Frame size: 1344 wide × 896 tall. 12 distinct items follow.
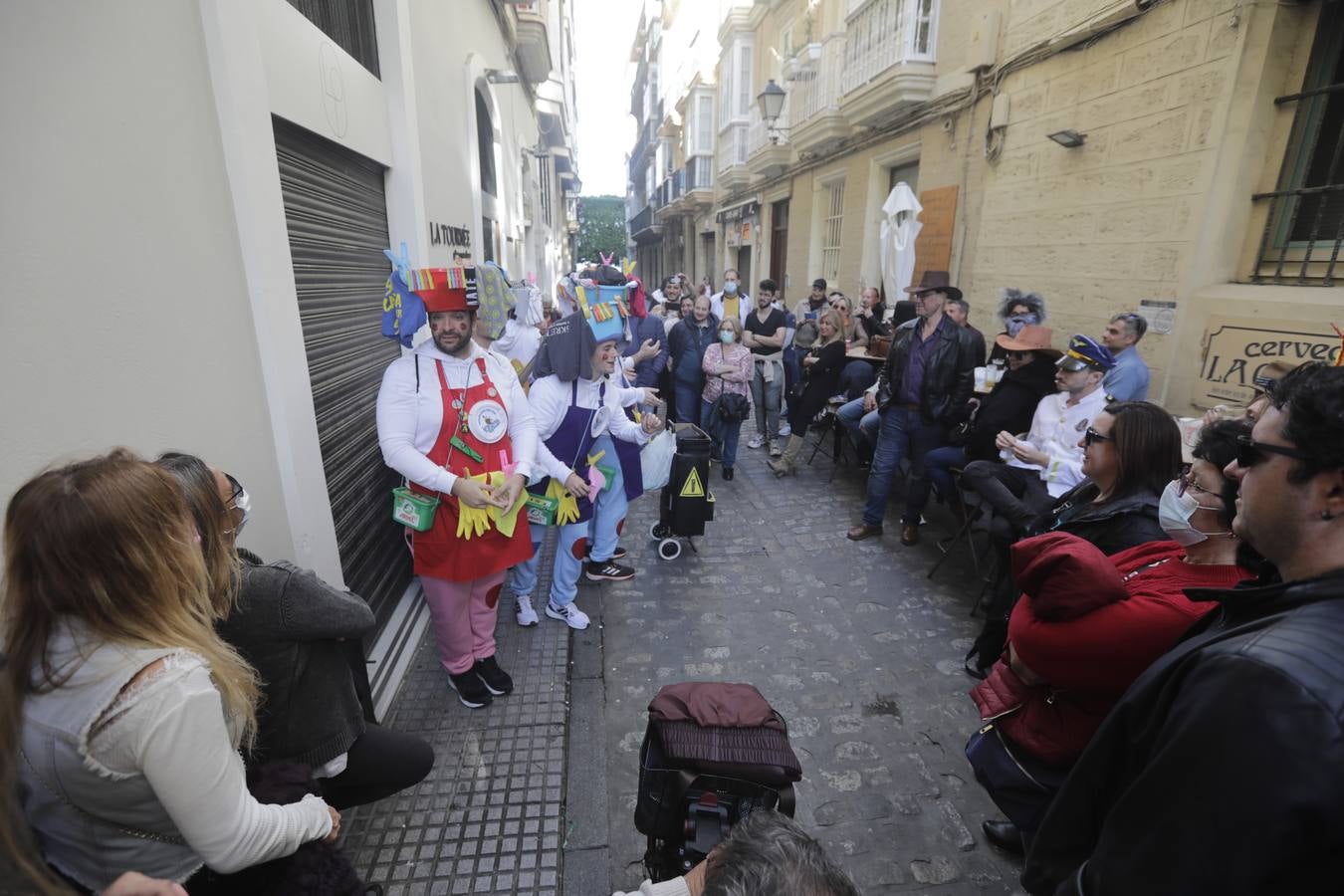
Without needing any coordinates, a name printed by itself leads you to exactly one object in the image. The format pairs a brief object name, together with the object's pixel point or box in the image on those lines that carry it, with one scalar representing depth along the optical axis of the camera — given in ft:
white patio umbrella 24.75
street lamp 34.24
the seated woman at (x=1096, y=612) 5.72
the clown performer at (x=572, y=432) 12.07
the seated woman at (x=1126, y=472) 8.01
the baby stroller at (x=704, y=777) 5.85
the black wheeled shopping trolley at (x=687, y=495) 15.89
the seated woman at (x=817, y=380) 22.66
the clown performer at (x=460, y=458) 9.16
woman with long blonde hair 3.65
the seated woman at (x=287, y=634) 4.95
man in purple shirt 16.07
